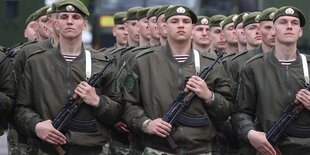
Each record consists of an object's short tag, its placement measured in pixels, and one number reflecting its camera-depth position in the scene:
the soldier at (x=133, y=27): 17.53
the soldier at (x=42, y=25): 16.75
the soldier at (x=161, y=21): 13.74
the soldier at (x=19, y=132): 12.93
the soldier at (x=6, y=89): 12.61
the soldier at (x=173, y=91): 12.21
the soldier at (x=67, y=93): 12.23
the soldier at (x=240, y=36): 16.41
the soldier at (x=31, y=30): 18.22
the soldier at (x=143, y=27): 16.75
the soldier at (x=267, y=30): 14.43
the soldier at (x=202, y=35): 16.58
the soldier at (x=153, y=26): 16.05
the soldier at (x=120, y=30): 18.58
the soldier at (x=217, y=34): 17.69
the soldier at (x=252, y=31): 15.71
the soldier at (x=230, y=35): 17.05
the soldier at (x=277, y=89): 12.30
